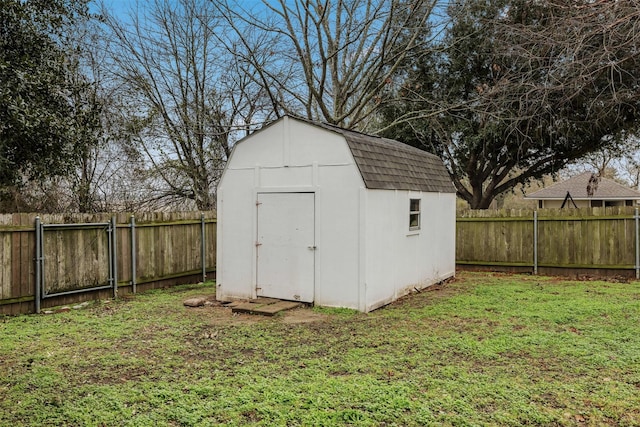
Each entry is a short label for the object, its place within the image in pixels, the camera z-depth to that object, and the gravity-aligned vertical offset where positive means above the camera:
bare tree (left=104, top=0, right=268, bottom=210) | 13.68 +3.72
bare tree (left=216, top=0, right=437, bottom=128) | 14.42 +5.39
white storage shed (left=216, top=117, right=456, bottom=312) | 7.00 -0.21
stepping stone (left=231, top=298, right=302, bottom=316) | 6.77 -1.54
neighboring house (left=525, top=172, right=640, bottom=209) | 22.47 +0.56
